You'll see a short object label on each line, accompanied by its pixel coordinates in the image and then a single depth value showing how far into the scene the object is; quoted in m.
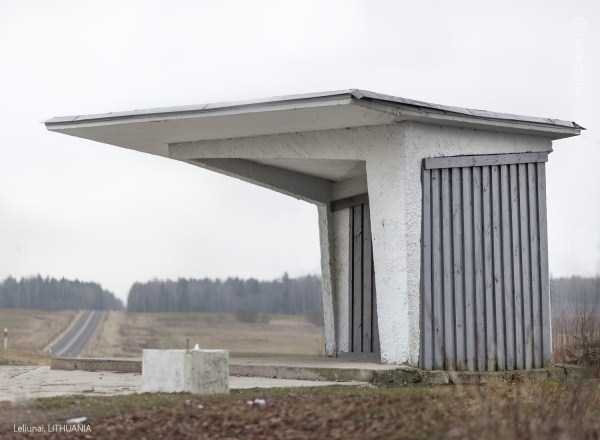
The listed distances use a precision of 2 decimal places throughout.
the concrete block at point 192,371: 18.31
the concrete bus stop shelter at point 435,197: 23.52
